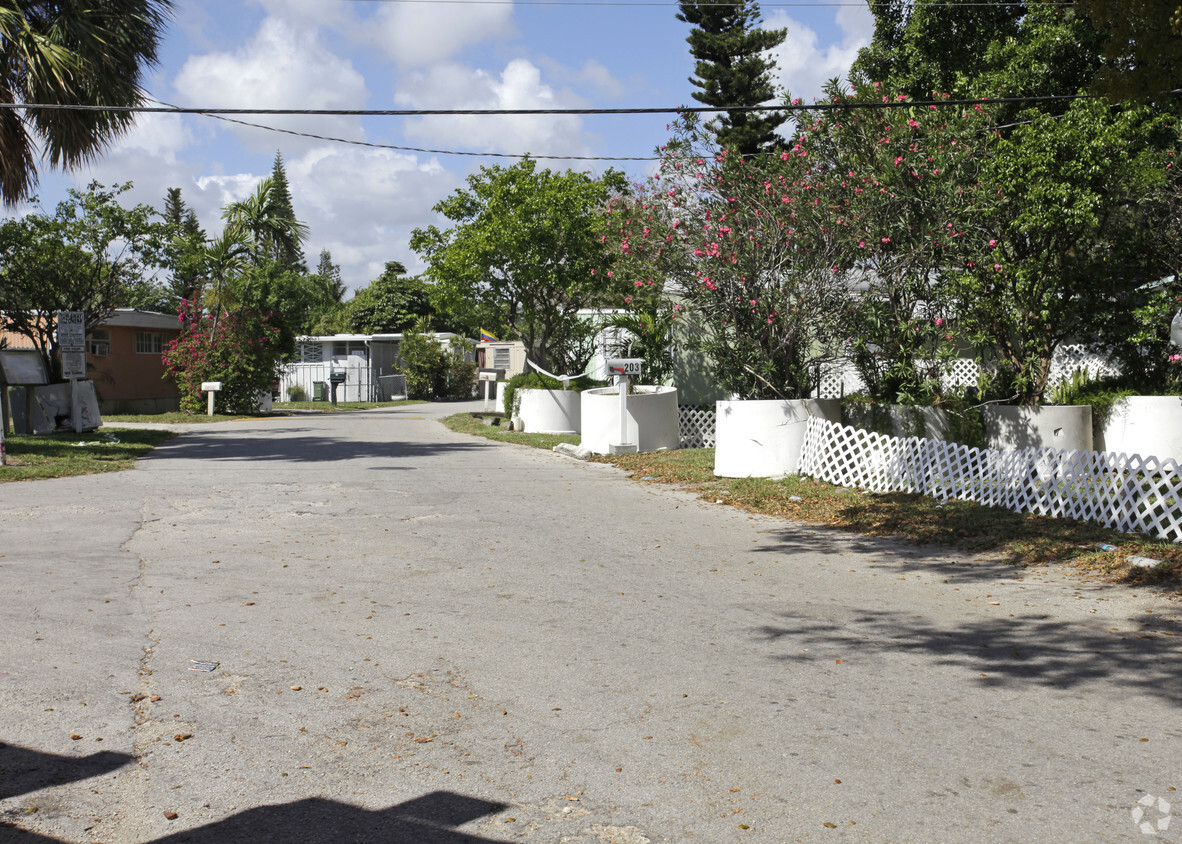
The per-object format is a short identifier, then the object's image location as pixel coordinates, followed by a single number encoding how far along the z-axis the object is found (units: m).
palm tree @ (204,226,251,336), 30.94
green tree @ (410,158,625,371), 23.11
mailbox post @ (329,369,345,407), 40.78
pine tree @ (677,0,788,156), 36.66
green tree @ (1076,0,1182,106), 8.40
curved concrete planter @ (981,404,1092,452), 13.41
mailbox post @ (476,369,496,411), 34.77
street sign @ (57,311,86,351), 20.00
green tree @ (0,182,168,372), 25.11
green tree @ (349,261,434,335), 65.00
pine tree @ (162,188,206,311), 27.41
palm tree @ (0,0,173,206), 14.80
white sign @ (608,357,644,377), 17.61
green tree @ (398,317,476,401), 45.22
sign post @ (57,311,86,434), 20.05
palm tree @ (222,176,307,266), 31.77
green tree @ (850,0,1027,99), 18.39
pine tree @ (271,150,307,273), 32.89
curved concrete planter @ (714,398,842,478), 14.35
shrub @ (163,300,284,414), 30.55
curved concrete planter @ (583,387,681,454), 18.36
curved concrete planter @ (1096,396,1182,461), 14.34
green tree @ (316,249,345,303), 94.28
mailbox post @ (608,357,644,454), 17.62
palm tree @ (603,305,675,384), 21.55
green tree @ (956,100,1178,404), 11.98
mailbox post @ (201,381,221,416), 28.80
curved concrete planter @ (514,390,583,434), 23.86
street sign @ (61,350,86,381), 20.16
